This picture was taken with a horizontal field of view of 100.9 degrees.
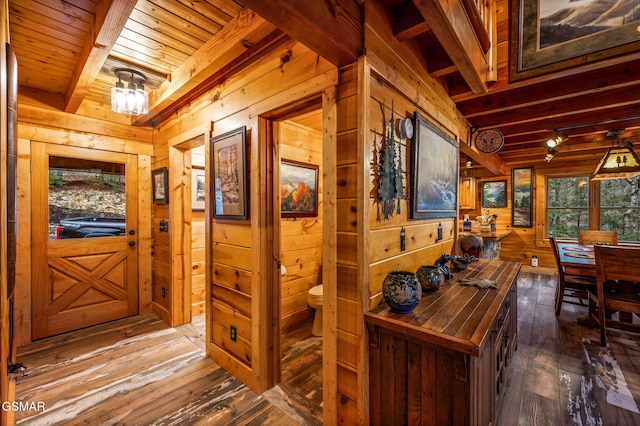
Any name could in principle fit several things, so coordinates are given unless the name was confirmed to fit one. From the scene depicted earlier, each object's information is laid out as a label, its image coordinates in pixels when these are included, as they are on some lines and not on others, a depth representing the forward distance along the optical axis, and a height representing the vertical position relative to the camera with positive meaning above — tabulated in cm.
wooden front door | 272 -31
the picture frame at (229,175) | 201 +29
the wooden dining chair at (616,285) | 231 -75
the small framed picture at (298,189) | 288 +25
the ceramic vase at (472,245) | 254 -33
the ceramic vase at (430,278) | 169 -44
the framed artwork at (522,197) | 593 +32
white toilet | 267 -95
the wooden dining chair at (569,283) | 304 -84
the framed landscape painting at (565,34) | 178 +129
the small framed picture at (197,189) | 331 +28
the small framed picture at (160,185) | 305 +31
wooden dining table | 274 -55
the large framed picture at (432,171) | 188 +32
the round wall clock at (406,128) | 173 +55
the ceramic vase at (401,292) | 139 -43
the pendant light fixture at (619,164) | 288 +52
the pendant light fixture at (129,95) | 234 +103
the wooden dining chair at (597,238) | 392 -41
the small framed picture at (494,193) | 626 +42
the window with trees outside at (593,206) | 503 +11
